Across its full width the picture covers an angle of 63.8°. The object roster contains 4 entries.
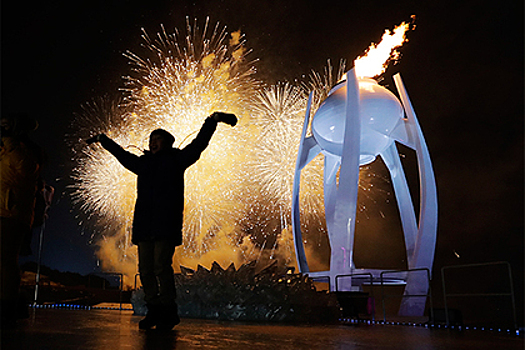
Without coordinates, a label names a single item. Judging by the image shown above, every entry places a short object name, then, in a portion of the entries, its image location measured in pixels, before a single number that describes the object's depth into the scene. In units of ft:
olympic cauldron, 39.55
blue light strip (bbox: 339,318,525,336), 15.60
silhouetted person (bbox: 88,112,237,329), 11.34
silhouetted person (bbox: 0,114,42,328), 10.53
